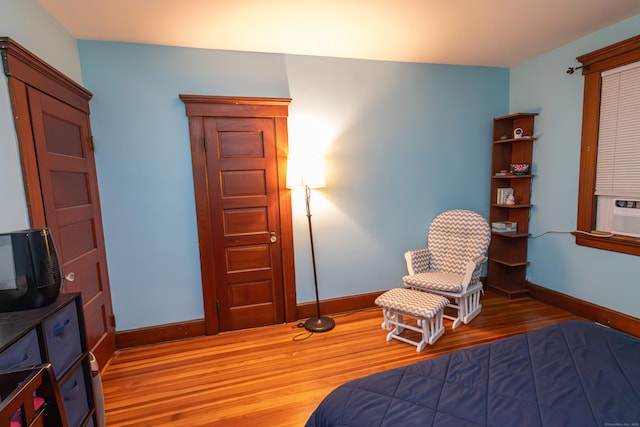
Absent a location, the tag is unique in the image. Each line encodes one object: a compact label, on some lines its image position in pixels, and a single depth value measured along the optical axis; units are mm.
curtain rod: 2490
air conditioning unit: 2590
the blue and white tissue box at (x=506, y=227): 3541
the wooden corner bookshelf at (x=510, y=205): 3434
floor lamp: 2750
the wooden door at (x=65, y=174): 1704
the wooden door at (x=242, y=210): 2750
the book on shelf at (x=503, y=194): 3573
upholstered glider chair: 2883
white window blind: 2537
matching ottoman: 2496
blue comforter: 1063
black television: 1234
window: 2596
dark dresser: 1048
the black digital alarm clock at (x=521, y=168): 3377
